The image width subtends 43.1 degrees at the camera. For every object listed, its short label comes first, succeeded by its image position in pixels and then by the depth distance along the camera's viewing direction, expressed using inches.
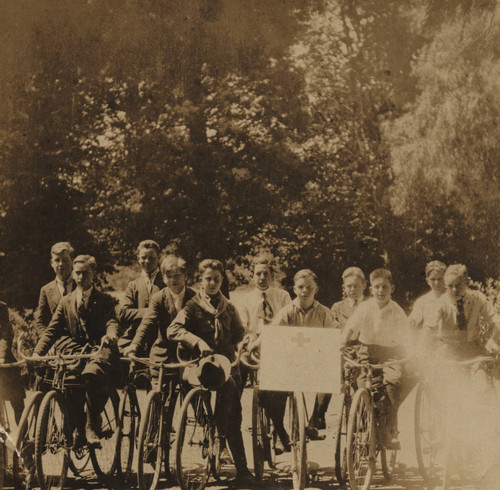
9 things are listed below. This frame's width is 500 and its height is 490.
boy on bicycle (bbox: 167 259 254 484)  183.2
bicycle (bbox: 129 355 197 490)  163.8
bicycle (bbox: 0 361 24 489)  150.6
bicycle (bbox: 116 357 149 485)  184.4
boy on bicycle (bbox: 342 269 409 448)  185.6
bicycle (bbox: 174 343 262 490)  175.5
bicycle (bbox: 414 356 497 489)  181.6
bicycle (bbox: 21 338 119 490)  162.7
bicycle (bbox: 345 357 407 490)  167.6
